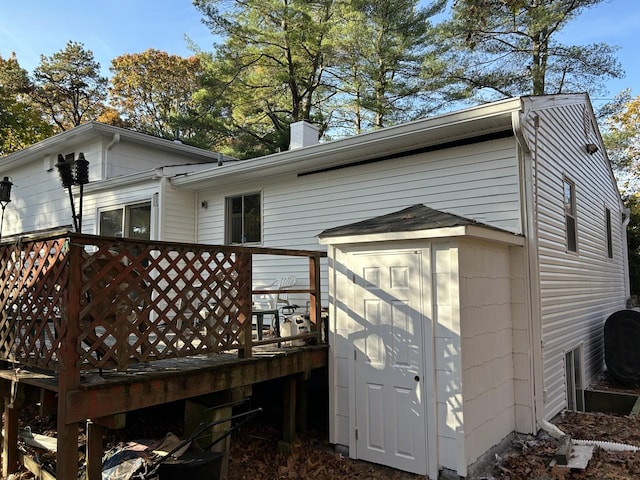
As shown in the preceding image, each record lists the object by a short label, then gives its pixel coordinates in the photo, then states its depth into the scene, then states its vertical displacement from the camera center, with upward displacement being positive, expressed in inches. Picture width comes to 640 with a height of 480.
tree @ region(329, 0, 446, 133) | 681.6 +330.1
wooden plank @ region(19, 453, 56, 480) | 154.5 -67.7
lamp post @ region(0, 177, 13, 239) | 367.2 +68.1
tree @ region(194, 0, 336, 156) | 663.8 +314.3
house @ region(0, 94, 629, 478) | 175.9 +8.0
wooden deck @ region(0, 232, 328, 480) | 130.6 -19.9
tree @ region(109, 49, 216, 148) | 920.9 +378.3
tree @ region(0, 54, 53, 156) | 730.8 +258.0
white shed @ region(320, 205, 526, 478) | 171.5 -27.8
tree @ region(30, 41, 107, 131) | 911.0 +378.5
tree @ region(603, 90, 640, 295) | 666.8 +197.6
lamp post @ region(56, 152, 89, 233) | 270.7 +61.1
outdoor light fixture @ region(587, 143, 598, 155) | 340.8 +92.1
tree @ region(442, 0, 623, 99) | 589.9 +293.9
